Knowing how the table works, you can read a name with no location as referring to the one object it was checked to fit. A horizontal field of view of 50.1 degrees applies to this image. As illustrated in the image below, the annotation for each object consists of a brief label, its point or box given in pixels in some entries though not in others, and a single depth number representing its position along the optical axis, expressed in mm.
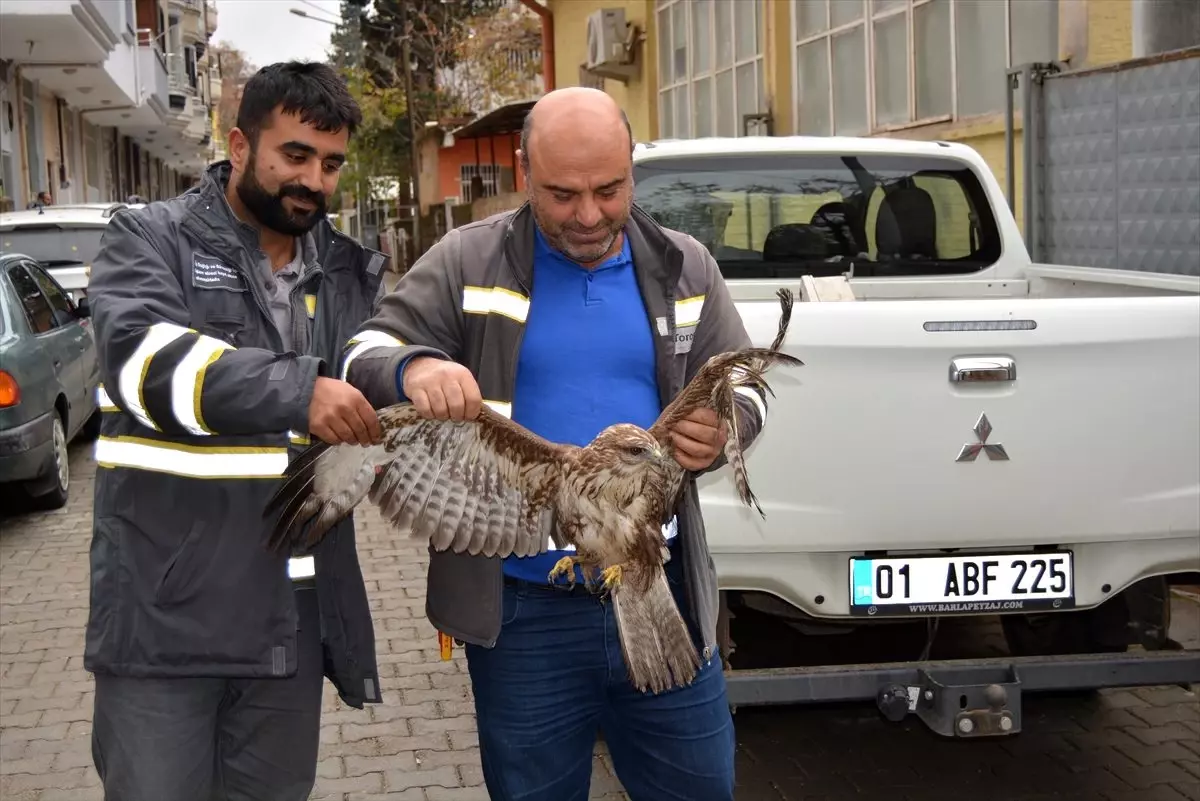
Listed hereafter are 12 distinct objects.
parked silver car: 8797
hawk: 2768
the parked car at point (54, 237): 14242
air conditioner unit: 23234
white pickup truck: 3855
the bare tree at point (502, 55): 40344
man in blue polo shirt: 2934
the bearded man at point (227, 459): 2654
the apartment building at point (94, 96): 22516
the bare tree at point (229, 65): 85812
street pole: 39188
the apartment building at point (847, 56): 10047
